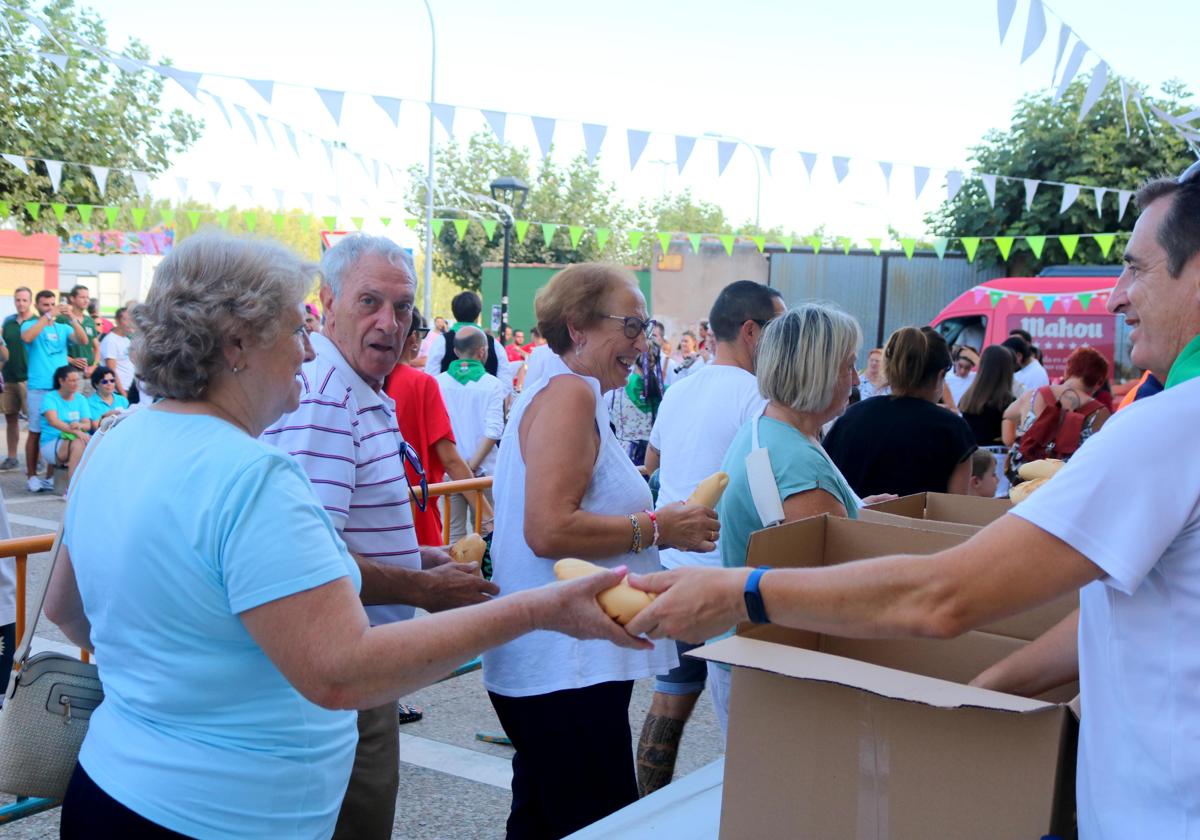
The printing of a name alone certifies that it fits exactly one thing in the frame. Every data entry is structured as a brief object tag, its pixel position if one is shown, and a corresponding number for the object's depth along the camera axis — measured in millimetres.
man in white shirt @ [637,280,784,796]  3604
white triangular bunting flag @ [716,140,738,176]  10594
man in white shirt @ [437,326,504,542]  7586
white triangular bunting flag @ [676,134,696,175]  10852
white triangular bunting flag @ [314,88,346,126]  9508
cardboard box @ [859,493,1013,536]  2895
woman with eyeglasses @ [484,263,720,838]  2504
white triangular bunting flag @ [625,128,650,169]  10391
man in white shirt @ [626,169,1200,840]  1261
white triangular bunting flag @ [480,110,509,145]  10039
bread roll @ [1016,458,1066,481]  3523
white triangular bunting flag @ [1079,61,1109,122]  7566
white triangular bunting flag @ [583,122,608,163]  10062
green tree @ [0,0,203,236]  16500
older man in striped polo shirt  2211
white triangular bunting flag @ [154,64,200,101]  9227
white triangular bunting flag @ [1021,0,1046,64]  6375
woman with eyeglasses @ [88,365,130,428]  10789
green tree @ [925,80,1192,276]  23219
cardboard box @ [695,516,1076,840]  1378
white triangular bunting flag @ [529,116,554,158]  9961
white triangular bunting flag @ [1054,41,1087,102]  7258
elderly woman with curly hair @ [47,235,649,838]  1455
